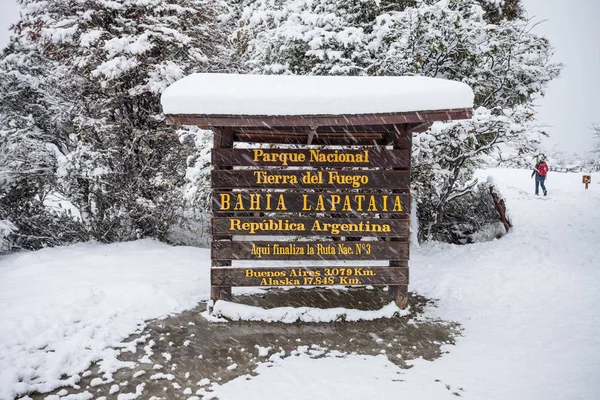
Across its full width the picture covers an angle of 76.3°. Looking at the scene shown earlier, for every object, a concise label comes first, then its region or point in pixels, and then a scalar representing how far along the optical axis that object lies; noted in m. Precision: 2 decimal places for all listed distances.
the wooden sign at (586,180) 19.83
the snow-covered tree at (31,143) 10.20
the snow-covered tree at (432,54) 9.06
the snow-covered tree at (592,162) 34.95
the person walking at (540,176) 17.88
